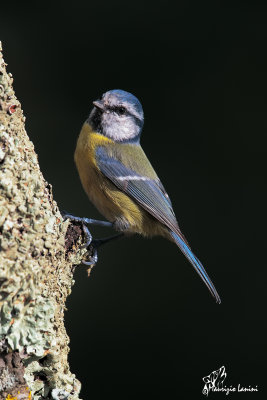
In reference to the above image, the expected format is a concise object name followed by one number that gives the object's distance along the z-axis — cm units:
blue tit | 304
